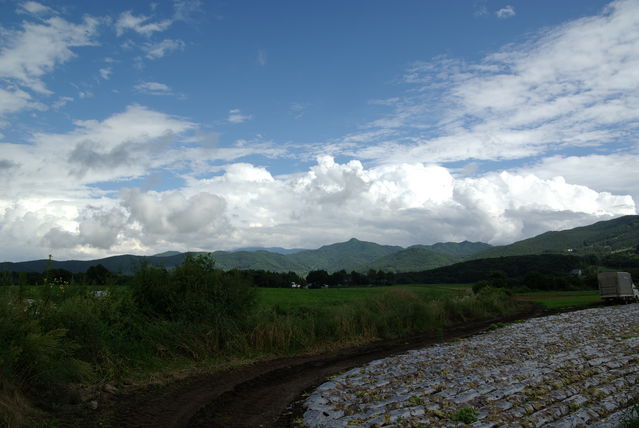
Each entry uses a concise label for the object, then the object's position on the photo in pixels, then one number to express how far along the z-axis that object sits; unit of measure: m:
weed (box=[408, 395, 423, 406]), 9.95
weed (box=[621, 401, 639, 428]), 7.11
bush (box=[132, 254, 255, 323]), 17.48
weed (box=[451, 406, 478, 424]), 8.59
